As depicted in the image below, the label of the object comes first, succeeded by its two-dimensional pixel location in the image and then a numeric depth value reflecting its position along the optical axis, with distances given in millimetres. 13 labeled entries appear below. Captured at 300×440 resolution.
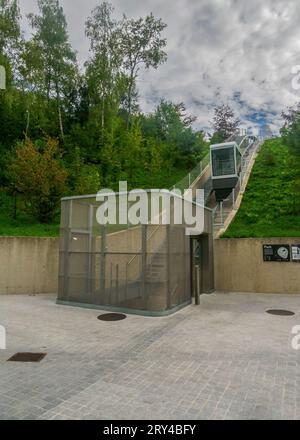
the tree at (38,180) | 14039
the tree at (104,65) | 22578
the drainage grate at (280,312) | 8523
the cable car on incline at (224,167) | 21220
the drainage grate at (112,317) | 7895
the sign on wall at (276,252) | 11734
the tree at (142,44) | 24778
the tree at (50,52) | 20125
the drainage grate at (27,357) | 4998
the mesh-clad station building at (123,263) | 8289
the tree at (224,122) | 35616
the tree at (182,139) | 28922
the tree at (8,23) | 17422
